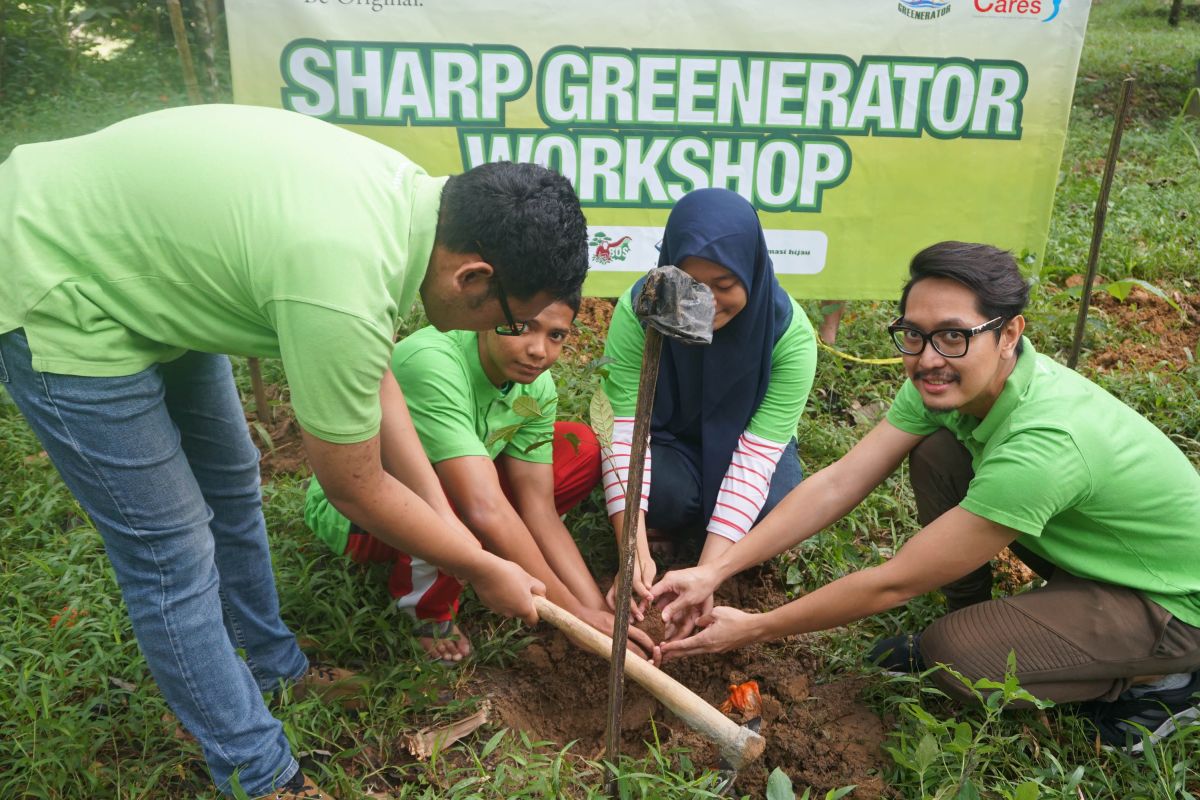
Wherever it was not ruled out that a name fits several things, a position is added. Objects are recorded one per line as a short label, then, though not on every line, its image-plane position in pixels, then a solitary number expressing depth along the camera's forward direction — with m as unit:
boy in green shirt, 2.47
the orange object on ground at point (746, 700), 2.46
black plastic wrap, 1.45
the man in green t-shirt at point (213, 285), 1.53
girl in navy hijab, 2.64
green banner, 3.29
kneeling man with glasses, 2.08
